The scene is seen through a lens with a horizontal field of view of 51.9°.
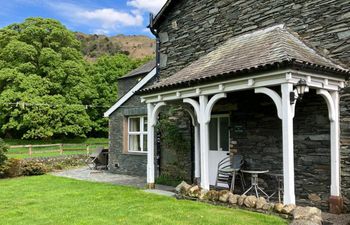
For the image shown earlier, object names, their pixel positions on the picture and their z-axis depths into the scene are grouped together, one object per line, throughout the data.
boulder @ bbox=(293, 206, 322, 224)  5.96
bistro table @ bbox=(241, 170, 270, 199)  8.28
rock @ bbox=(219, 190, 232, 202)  7.66
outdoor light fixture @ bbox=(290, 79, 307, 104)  6.65
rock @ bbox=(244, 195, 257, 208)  7.10
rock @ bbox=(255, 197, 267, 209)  6.99
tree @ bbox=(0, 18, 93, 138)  29.67
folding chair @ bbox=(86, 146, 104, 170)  17.25
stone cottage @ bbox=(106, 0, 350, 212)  7.03
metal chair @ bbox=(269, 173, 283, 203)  8.48
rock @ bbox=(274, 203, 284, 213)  6.57
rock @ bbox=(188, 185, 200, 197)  8.36
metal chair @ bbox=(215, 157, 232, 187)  9.80
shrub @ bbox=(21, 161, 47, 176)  15.44
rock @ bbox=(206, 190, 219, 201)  7.84
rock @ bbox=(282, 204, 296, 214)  6.43
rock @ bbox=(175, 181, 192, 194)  8.67
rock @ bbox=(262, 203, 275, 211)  6.81
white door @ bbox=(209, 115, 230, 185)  10.41
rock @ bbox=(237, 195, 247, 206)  7.32
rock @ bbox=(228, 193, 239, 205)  7.48
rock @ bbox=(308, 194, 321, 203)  7.87
